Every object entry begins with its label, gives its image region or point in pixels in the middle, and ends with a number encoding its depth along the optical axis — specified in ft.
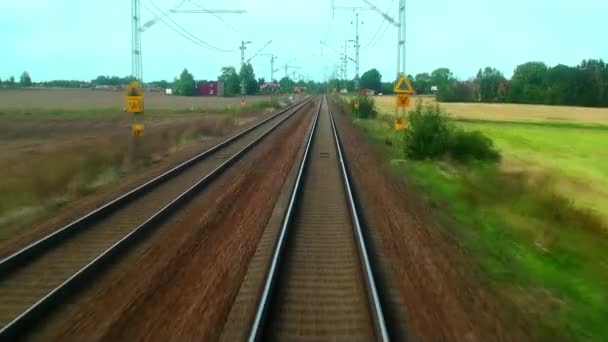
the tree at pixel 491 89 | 469.57
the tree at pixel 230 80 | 520.42
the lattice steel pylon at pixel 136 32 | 84.12
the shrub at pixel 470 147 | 97.77
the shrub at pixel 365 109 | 206.39
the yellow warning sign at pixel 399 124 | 103.45
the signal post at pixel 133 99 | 85.51
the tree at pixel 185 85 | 554.05
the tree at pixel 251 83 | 475.48
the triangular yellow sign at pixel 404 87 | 93.86
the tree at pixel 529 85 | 423.23
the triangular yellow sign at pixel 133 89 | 85.51
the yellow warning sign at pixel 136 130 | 88.78
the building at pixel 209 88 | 555.28
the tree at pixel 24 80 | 642.14
